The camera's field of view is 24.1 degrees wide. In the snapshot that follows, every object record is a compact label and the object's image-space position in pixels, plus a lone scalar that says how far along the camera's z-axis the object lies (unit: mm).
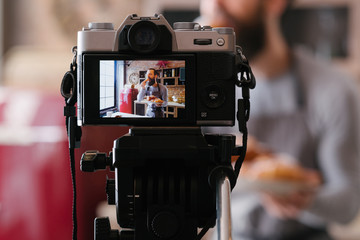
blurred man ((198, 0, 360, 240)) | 1415
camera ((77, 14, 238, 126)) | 610
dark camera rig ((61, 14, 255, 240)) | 618
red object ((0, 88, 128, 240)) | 1063
